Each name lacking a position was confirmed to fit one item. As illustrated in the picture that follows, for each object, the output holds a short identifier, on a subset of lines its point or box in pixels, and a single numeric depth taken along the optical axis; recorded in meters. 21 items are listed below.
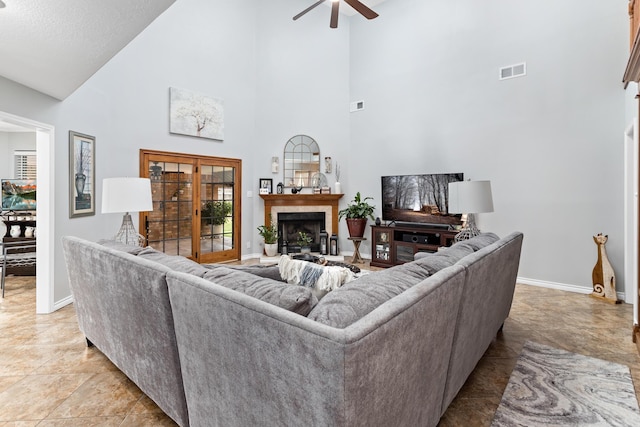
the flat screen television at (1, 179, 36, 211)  5.85
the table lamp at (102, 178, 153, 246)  2.75
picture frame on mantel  6.23
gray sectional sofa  0.88
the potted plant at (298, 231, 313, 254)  6.25
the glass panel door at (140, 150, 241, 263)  4.99
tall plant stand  5.78
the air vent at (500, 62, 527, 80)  4.39
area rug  1.76
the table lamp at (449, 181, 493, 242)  3.00
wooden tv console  4.86
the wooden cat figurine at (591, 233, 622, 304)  3.68
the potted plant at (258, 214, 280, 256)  6.06
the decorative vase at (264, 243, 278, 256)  6.06
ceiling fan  3.78
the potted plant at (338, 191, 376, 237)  5.80
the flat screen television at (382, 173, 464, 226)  4.95
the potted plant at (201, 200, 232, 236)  5.64
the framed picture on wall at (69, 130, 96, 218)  3.59
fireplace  6.21
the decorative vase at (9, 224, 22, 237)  4.79
